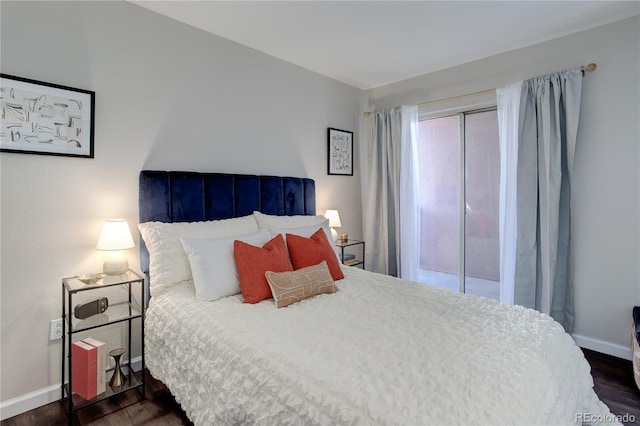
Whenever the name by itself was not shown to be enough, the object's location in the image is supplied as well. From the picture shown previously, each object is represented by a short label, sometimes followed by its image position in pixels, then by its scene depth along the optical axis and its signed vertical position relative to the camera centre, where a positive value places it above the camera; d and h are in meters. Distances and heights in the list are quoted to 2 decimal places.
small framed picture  3.78 +0.70
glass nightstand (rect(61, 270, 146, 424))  1.86 -0.64
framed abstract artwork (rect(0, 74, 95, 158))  1.86 +0.55
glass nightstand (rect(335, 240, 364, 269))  3.56 -0.48
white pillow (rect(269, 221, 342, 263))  2.51 -0.14
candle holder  2.08 -1.02
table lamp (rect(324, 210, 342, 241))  3.53 -0.06
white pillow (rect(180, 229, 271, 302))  1.97 -0.33
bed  1.08 -0.57
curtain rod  2.60 +1.15
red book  1.89 -0.90
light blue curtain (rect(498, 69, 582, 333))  2.72 +0.18
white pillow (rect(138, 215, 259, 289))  2.11 -0.23
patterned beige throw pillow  1.92 -0.43
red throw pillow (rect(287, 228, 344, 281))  2.34 -0.29
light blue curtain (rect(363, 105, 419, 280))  3.70 +0.23
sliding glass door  3.39 +0.12
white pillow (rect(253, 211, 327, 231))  2.69 -0.07
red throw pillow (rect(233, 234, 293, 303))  1.97 -0.33
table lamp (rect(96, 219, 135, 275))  2.02 -0.19
